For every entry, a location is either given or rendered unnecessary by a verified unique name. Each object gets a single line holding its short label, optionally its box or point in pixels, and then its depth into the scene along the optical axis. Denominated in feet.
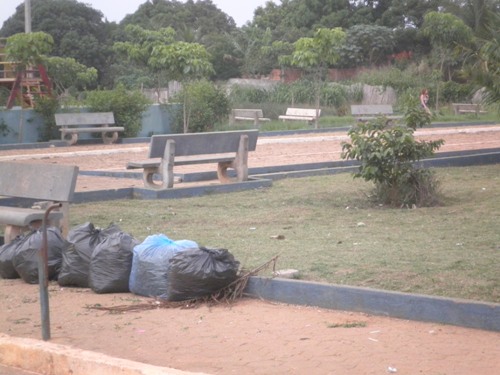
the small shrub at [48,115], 90.94
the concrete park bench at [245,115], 108.17
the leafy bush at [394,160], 41.50
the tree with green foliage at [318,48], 111.96
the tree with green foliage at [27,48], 91.76
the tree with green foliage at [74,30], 187.32
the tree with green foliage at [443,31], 90.64
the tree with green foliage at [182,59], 106.32
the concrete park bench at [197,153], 48.21
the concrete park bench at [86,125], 87.77
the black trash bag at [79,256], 27.17
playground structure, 96.94
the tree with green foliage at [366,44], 189.37
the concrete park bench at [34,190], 29.30
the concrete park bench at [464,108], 133.80
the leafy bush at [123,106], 94.73
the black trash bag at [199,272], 24.45
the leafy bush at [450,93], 150.10
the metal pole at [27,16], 111.96
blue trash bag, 25.40
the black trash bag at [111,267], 26.45
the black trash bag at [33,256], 27.99
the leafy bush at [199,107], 99.40
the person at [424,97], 113.60
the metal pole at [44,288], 20.93
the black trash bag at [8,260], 28.60
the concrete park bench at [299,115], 110.74
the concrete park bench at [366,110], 111.24
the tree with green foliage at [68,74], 140.35
